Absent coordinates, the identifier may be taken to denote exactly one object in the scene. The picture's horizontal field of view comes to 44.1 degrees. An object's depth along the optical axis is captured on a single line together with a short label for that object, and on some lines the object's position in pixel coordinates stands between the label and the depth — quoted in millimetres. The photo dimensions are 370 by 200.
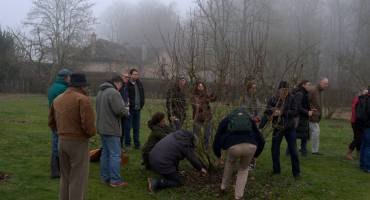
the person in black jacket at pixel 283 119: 7844
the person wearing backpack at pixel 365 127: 9172
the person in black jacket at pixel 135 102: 9914
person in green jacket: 7078
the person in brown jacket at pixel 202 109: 7434
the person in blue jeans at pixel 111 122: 7012
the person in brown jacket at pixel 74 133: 5617
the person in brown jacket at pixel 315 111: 10461
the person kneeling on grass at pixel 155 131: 8055
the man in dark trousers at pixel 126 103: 9656
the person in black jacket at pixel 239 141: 6506
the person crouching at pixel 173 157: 7246
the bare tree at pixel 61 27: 37625
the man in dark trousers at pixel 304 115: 9742
